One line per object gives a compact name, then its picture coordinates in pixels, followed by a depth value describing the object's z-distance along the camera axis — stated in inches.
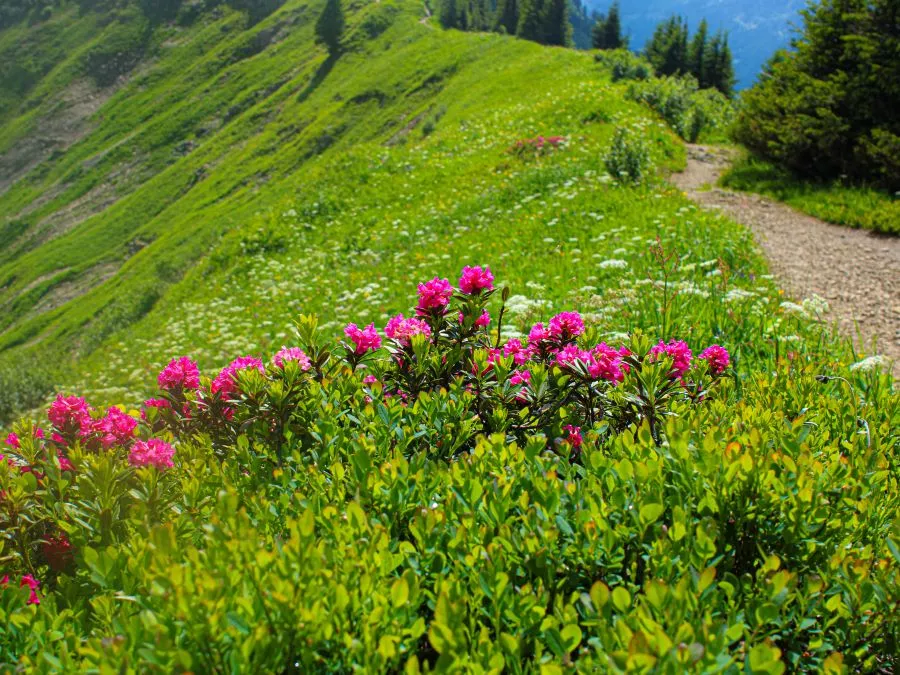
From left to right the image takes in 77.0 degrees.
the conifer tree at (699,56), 1868.8
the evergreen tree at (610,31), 2391.7
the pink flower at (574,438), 103.9
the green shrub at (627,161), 452.8
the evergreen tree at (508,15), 3009.4
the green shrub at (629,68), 874.8
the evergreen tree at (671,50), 1909.4
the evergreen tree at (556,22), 2699.8
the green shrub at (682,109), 691.4
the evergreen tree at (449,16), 2701.8
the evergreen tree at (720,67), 1850.4
